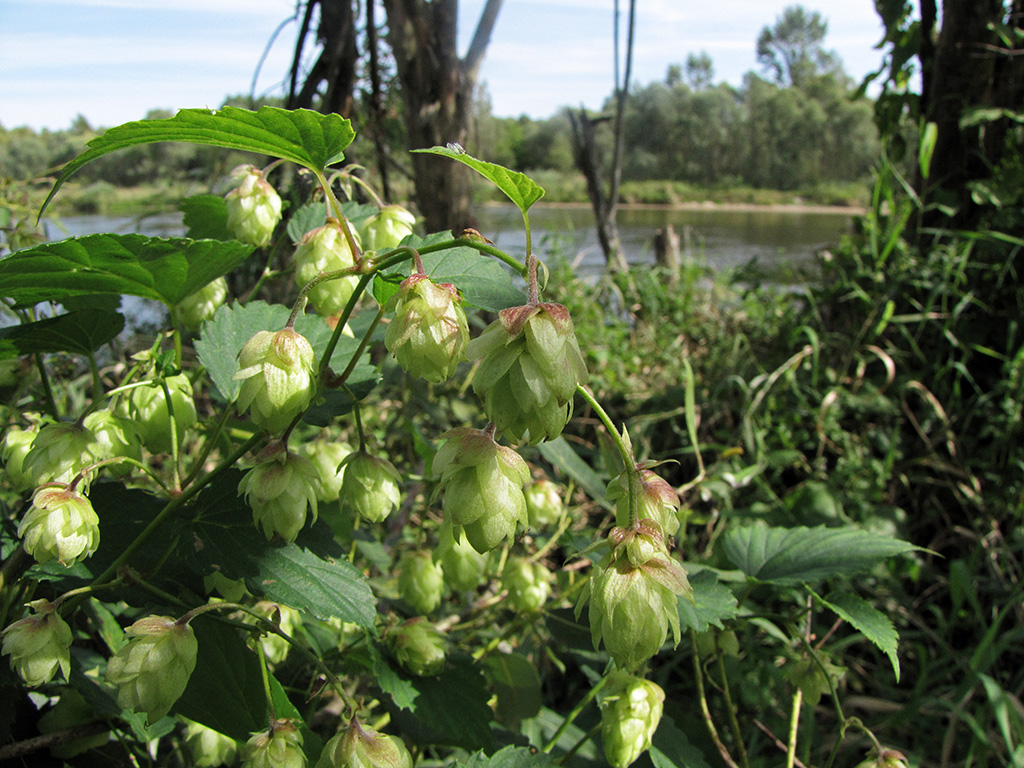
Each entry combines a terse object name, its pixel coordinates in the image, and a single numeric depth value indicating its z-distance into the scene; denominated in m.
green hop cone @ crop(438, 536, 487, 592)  0.35
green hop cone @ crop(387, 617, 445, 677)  0.33
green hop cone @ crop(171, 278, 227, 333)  0.33
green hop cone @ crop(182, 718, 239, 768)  0.32
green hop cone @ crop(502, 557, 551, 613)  0.39
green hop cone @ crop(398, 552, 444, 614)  0.38
